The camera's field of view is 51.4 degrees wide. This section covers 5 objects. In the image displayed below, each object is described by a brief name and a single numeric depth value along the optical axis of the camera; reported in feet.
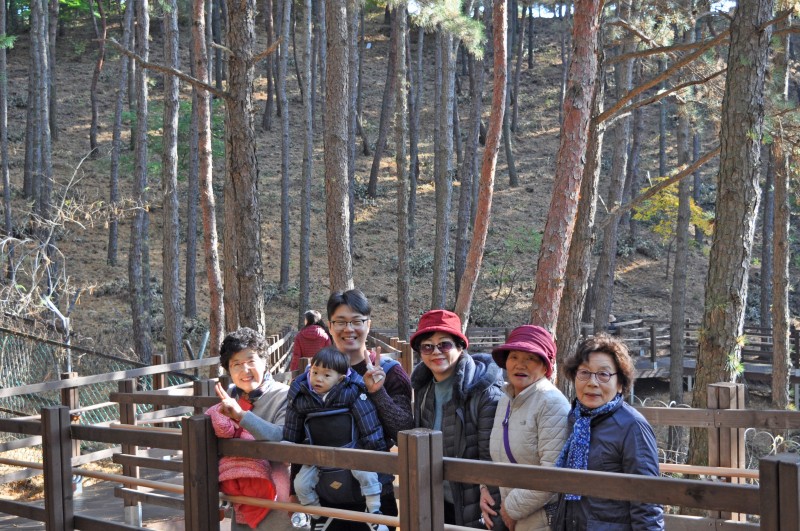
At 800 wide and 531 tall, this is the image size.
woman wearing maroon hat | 11.90
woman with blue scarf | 10.71
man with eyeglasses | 13.30
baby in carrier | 13.12
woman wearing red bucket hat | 12.93
